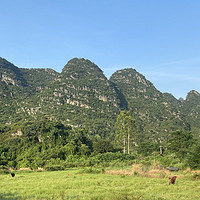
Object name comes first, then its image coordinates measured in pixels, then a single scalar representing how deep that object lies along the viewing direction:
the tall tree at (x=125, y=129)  61.48
